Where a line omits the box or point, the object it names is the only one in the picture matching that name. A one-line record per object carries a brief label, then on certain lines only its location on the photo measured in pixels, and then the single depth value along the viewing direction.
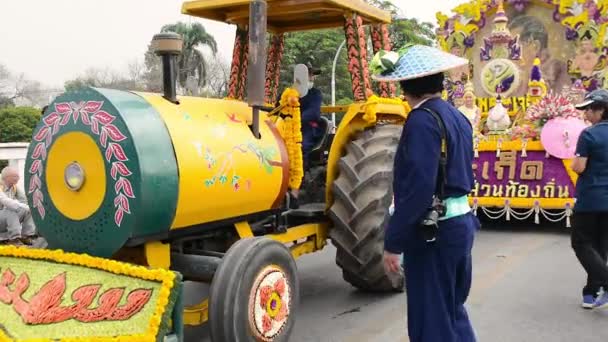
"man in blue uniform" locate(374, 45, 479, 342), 2.67
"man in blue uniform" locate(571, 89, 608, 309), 4.55
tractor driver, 5.38
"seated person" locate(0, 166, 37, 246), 5.43
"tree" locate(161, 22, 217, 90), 33.03
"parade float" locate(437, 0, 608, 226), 8.92
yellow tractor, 3.07
